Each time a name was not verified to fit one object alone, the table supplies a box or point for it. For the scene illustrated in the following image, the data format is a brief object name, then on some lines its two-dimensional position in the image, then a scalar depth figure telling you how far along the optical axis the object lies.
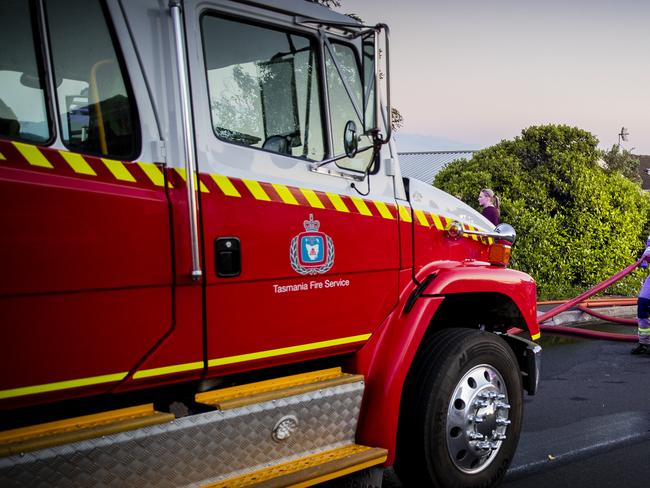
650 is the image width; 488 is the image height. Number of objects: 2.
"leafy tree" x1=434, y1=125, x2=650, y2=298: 12.70
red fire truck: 2.64
